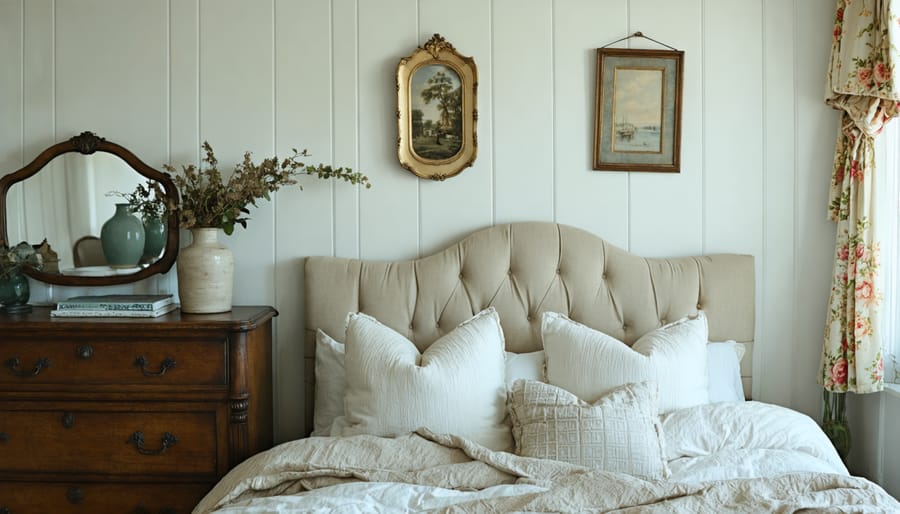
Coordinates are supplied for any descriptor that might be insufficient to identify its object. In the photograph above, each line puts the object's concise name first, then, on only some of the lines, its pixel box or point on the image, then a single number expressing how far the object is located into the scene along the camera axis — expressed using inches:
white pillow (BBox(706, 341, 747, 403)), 93.8
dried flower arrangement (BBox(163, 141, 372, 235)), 93.8
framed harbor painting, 101.1
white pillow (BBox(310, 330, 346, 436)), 92.8
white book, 89.5
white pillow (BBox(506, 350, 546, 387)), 90.4
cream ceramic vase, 91.2
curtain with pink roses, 93.4
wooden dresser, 85.2
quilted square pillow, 73.9
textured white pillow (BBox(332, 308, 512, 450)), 82.5
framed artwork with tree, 99.9
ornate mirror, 100.3
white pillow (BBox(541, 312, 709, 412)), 85.7
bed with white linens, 65.5
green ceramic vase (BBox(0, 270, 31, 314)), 95.1
